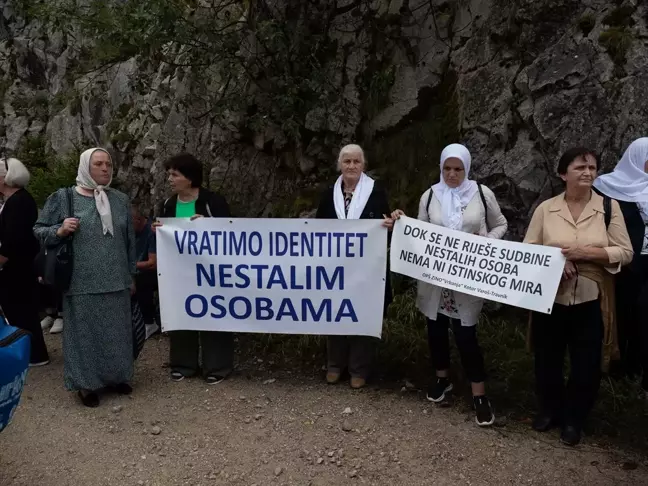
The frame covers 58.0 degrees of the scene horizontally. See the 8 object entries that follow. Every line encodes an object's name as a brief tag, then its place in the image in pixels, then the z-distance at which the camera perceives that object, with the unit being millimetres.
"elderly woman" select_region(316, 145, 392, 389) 4738
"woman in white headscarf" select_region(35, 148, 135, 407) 4625
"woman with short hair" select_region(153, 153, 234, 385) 4875
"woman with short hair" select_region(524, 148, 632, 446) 3814
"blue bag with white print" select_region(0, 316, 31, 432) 2822
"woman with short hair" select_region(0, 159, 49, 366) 5418
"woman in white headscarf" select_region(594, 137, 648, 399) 4207
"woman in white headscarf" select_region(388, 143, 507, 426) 4262
